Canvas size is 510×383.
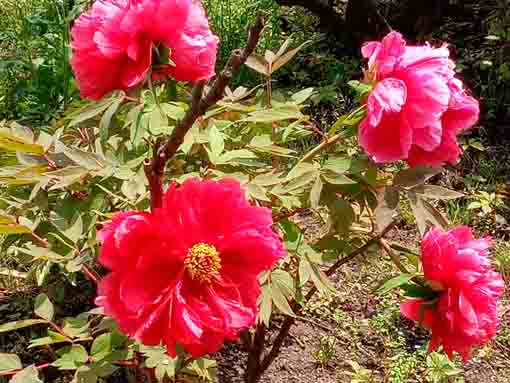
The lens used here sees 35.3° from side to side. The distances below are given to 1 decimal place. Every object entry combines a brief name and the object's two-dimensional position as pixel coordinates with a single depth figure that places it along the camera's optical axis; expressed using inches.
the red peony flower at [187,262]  38.7
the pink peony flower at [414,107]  47.7
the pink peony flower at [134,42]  44.9
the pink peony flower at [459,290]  48.5
